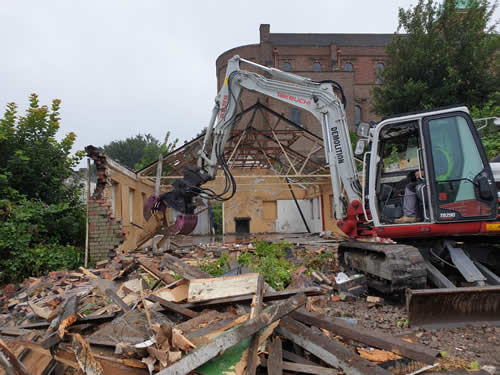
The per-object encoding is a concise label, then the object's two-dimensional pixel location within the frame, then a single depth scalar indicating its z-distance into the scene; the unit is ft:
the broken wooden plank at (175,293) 13.02
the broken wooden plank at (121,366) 8.98
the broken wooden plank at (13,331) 12.52
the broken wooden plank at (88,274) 23.80
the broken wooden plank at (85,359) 8.79
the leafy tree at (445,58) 51.88
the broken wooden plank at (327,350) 9.29
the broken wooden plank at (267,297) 12.19
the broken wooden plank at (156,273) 16.51
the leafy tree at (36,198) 27.43
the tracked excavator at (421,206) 15.28
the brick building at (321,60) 114.42
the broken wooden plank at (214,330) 9.80
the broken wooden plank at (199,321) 10.98
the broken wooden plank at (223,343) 8.49
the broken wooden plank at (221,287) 12.46
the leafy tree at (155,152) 70.71
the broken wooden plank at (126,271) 21.17
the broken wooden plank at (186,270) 15.61
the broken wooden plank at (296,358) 10.07
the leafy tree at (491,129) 37.22
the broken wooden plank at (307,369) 9.40
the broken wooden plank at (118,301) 12.80
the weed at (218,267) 19.32
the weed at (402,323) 14.10
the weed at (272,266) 18.79
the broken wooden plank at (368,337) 9.93
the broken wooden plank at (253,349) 9.05
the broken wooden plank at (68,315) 10.85
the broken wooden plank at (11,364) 9.23
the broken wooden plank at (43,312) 14.74
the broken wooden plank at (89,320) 12.32
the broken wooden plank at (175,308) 11.99
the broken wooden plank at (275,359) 9.39
